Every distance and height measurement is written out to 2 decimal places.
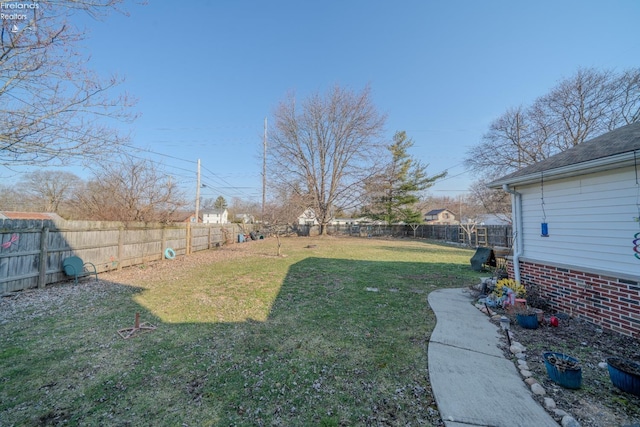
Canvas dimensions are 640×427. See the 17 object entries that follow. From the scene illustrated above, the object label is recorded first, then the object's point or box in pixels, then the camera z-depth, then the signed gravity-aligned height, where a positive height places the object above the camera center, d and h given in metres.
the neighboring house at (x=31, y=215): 15.46 +0.57
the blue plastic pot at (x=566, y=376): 2.20 -1.41
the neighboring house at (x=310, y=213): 21.84 +0.96
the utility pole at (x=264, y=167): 20.68 +4.83
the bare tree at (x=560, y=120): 11.77 +5.67
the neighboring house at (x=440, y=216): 45.00 +1.32
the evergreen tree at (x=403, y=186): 24.03 +3.63
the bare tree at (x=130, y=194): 9.14 +1.17
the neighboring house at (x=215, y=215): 49.21 +1.71
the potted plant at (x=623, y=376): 2.08 -1.35
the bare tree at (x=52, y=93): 3.14 +1.95
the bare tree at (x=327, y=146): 19.78 +6.51
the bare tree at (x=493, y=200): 14.97 +1.47
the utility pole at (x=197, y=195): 16.19 +1.91
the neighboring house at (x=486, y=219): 27.36 +0.45
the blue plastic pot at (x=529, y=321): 3.52 -1.42
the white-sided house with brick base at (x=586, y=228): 3.21 -0.09
